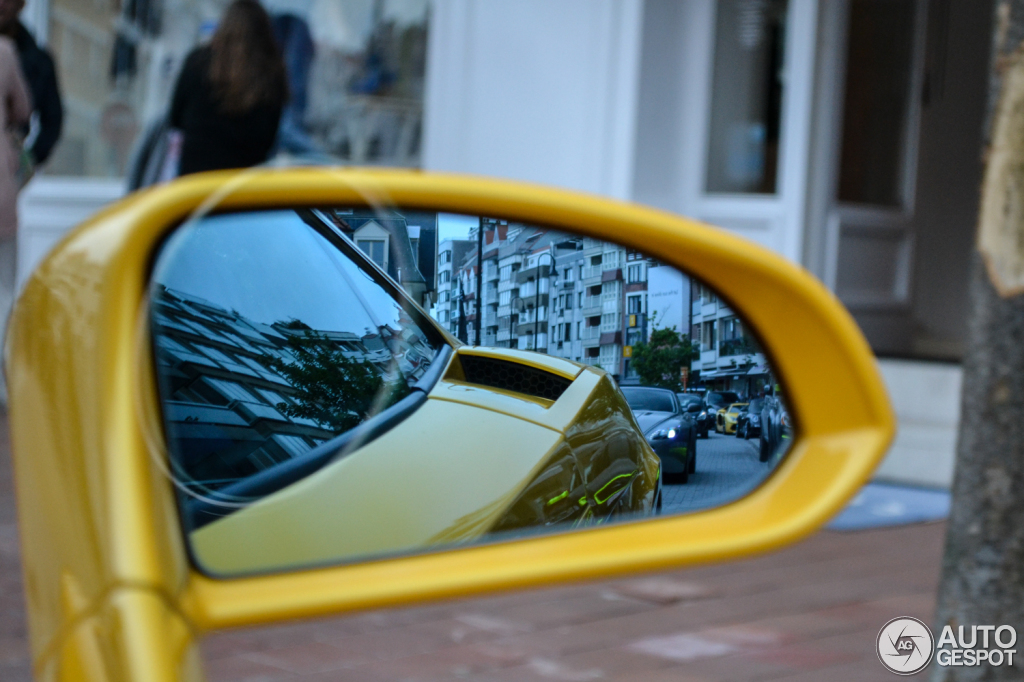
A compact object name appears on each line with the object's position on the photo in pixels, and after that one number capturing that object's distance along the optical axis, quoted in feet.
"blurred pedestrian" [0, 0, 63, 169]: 19.07
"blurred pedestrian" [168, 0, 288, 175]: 16.29
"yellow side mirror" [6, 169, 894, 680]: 2.88
